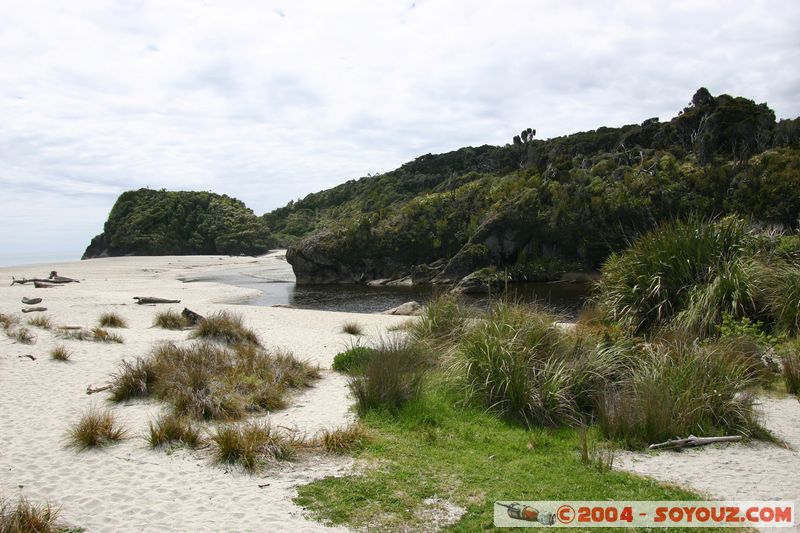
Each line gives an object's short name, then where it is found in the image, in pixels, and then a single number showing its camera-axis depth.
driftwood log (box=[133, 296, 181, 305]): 25.98
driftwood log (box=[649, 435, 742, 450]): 6.64
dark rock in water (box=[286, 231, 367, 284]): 54.53
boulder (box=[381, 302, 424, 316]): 26.27
